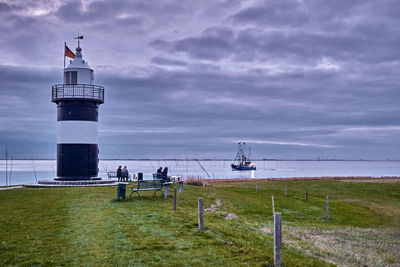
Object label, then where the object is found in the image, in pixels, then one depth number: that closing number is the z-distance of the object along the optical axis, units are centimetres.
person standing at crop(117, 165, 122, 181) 4003
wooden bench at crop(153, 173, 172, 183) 3022
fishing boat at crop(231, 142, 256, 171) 18400
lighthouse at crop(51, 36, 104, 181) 3453
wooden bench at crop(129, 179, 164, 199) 2450
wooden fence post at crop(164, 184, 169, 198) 2595
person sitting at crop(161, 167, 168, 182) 3743
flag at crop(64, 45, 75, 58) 3650
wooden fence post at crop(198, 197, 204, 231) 1522
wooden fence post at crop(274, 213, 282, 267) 1080
